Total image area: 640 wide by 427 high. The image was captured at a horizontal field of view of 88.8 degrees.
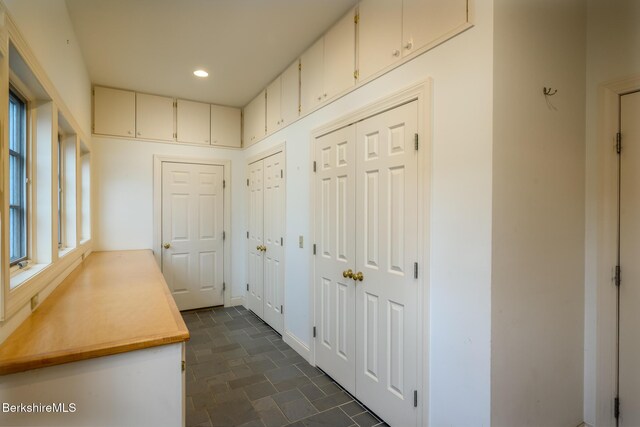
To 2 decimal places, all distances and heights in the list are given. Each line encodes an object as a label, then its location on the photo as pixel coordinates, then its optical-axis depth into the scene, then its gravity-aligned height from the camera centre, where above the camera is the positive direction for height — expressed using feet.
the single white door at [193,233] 14.25 -1.00
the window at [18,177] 5.49 +0.58
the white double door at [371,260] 6.31 -1.12
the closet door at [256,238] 13.51 -1.20
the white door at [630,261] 6.05 -0.96
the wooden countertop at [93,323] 4.10 -1.77
